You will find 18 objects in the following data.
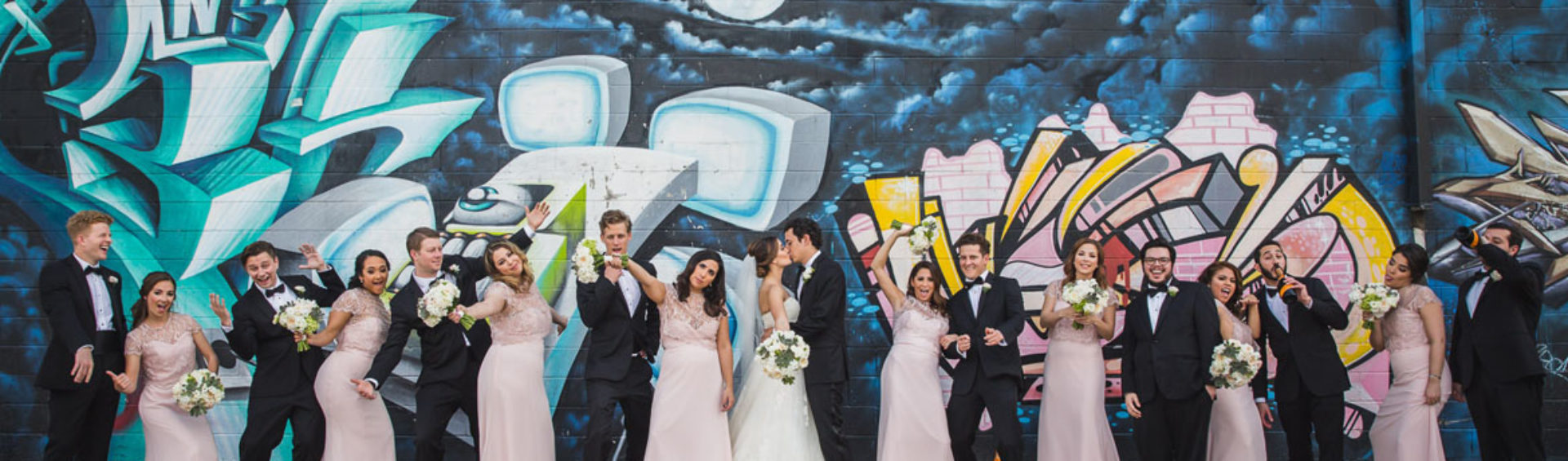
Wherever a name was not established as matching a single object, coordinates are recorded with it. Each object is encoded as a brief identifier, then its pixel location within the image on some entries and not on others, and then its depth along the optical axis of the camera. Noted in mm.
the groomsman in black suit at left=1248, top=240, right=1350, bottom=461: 7617
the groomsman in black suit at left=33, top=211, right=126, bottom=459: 7445
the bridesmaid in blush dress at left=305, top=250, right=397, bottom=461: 7320
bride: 7301
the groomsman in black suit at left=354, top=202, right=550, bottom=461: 7301
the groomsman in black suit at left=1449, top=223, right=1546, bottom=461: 7391
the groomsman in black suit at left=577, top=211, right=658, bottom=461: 7223
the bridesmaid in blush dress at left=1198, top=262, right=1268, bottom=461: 7504
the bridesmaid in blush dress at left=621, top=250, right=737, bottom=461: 7156
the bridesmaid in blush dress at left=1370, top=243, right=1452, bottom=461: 7445
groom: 7484
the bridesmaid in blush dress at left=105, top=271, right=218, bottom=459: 7359
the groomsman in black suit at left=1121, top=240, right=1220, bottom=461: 7375
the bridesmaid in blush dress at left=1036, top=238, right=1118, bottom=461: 7445
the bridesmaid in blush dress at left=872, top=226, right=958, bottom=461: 7492
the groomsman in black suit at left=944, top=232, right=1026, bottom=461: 7465
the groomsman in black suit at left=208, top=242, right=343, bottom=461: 7477
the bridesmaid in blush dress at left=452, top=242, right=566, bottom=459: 7090
